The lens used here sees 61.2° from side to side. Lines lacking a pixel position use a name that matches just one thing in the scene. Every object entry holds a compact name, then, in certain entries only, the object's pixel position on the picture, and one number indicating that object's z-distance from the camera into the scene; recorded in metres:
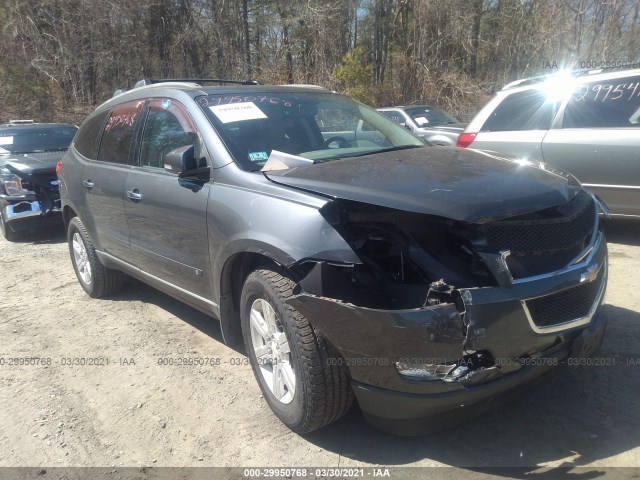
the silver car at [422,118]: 10.82
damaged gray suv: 2.33
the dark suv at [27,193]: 7.79
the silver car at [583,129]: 5.51
